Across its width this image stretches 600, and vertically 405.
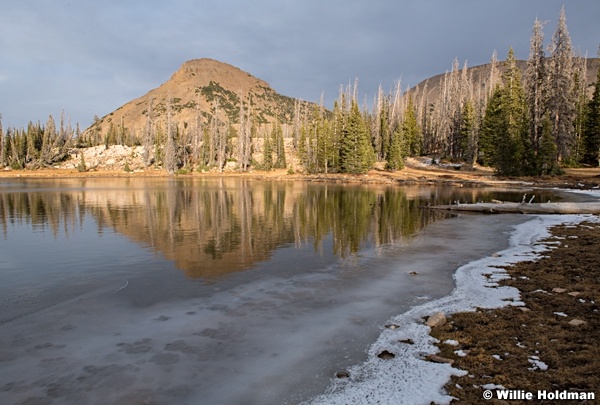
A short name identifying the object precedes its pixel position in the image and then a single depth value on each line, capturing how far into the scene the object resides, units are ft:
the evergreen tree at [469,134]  233.35
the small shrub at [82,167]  349.06
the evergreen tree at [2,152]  370.82
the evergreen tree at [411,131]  303.89
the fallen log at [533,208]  89.11
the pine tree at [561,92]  185.57
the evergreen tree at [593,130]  207.92
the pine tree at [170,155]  330.71
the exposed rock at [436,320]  29.43
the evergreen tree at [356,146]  248.73
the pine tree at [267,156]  323.37
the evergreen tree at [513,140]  193.57
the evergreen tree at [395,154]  252.01
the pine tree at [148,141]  363.56
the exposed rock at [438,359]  23.51
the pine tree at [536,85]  192.65
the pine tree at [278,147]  328.70
